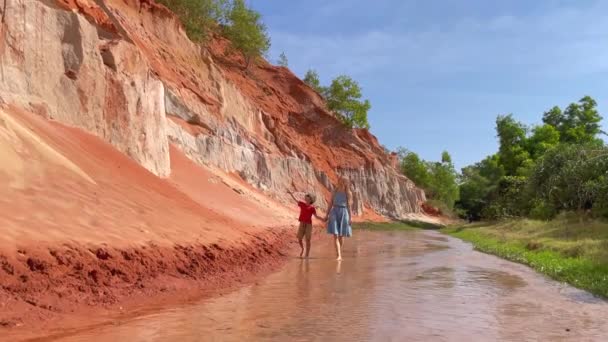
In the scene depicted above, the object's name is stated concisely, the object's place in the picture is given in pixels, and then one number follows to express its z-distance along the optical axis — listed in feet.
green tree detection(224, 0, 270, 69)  156.66
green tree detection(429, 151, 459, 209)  256.73
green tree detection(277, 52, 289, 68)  194.72
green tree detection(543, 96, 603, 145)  174.91
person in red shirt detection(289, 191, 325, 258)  40.80
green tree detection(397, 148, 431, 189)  257.14
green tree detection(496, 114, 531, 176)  175.91
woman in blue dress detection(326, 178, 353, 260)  40.50
